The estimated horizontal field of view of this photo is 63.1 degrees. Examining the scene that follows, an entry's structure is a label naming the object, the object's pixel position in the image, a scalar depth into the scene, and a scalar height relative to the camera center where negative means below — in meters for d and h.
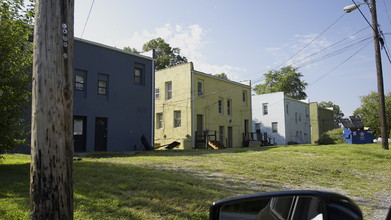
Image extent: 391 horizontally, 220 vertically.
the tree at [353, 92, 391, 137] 49.47 +3.80
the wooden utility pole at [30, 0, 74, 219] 2.81 +0.20
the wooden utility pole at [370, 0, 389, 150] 19.06 +3.37
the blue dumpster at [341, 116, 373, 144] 27.59 +0.30
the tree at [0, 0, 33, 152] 7.79 +1.73
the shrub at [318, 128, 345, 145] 35.85 -0.38
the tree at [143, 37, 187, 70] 46.34 +12.35
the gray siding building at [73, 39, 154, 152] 20.06 +2.66
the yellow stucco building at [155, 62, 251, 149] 28.48 +2.63
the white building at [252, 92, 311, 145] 43.47 +2.53
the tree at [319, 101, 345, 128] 78.75 +6.78
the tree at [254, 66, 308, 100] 62.81 +10.38
